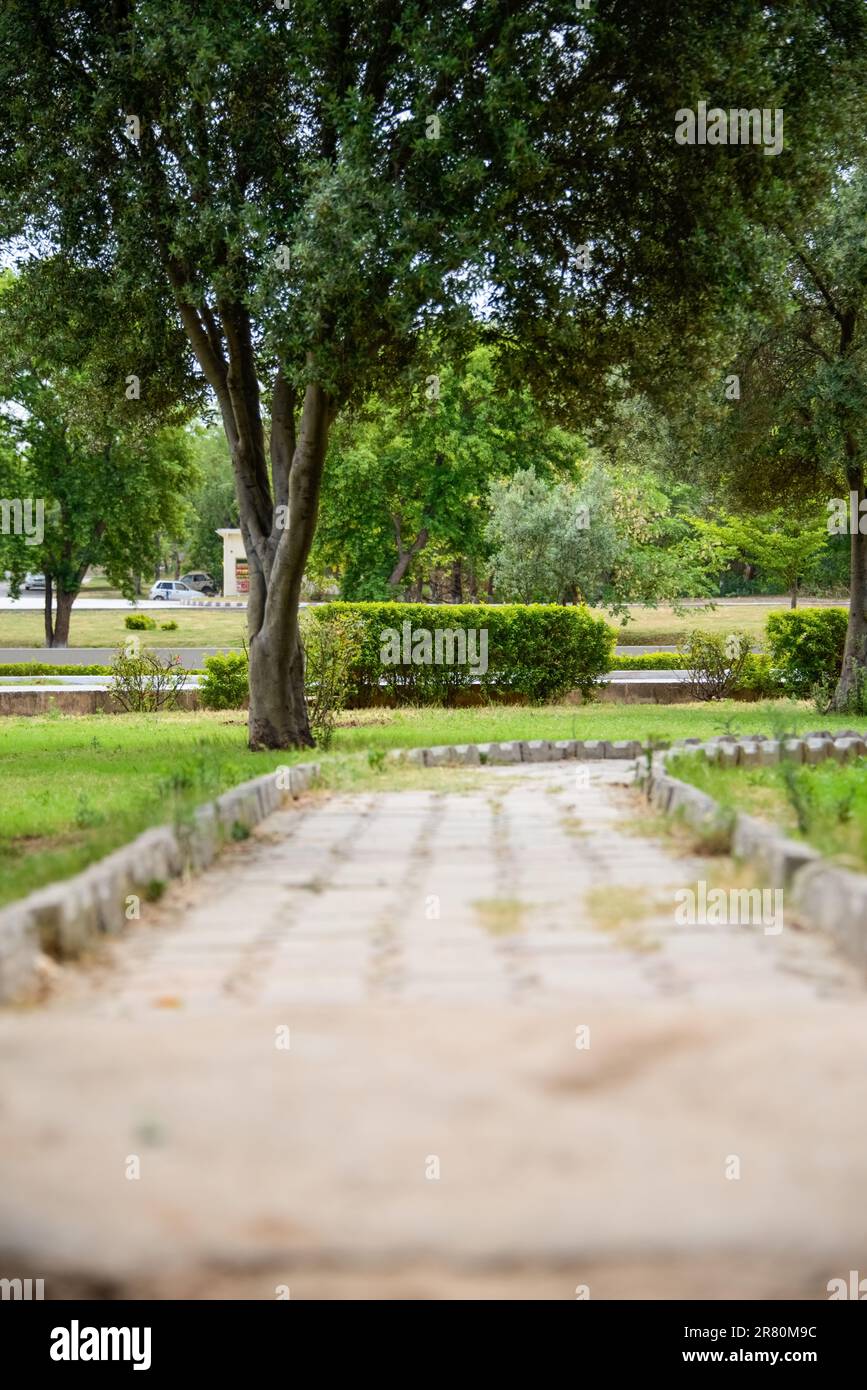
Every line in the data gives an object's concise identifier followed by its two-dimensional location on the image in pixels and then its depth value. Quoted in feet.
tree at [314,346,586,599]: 127.85
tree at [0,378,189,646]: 128.26
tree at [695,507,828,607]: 130.11
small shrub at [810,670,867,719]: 71.10
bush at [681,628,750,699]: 82.74
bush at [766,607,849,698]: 82.94
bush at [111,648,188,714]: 77.03
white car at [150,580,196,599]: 227.40
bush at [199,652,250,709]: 76.74
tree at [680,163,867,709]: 65.26
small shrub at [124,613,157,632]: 158.51
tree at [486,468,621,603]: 130.21
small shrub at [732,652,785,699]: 83.15
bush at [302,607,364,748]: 63.46
